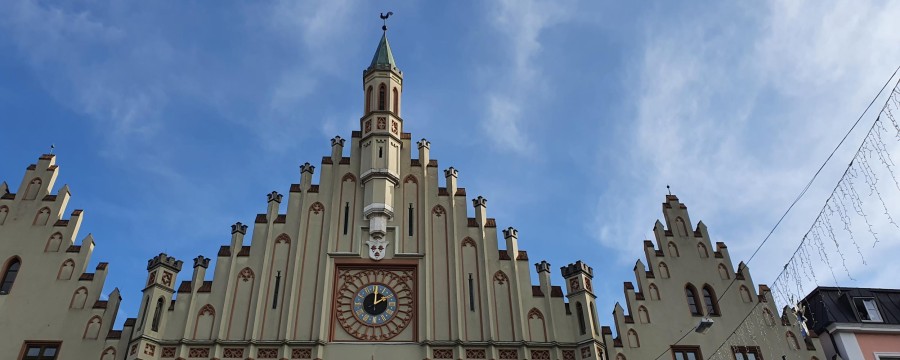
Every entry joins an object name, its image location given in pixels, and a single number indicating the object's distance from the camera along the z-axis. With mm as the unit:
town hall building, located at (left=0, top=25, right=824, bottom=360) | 29047
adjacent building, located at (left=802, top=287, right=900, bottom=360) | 31078
